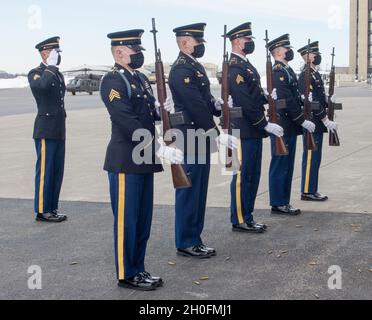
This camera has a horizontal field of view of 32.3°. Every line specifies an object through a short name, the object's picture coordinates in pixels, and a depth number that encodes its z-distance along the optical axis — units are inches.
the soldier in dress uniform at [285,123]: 287.3
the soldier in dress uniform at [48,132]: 283.4
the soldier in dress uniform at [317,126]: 316.2
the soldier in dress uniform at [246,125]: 251.9
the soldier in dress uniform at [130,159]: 189.5
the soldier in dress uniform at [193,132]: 220.8
